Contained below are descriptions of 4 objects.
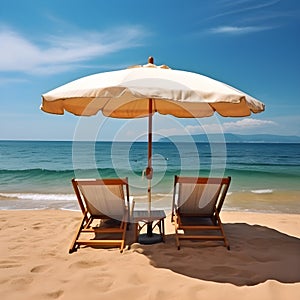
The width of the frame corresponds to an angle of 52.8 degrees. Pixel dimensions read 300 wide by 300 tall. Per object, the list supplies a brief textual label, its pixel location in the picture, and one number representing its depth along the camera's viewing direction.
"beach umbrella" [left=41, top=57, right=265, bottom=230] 2.78
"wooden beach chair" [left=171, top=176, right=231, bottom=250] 3.84
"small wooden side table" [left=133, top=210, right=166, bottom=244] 3.92
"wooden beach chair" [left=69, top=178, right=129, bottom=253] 3.73
